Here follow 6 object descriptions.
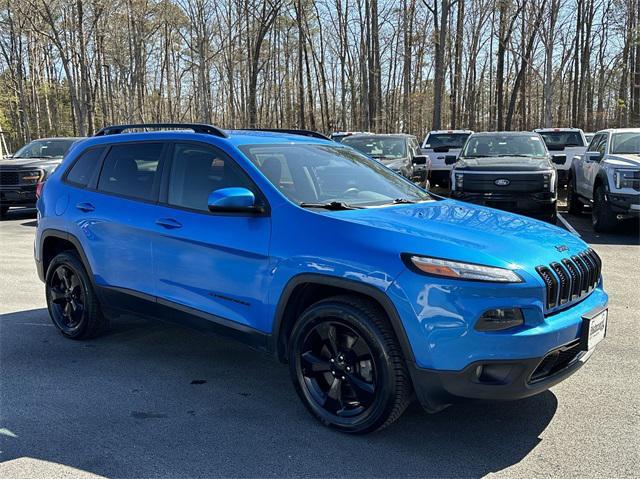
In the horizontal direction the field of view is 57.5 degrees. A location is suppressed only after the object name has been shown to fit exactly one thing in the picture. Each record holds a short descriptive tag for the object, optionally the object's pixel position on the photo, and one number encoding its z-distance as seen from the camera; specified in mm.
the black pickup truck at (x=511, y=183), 10578
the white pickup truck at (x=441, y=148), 17047
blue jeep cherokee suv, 2887
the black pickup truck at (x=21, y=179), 13359
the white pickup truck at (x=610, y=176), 9617
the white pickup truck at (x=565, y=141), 16203
